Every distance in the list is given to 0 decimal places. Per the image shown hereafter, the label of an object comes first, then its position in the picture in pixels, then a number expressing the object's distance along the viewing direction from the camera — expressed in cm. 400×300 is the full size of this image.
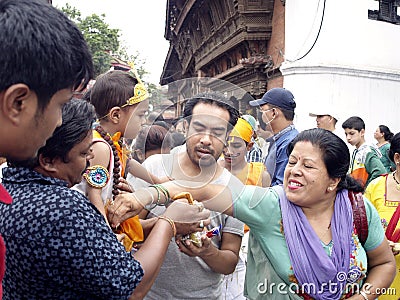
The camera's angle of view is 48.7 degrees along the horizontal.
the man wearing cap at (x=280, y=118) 339
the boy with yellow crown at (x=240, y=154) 183
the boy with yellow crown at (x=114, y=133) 187
